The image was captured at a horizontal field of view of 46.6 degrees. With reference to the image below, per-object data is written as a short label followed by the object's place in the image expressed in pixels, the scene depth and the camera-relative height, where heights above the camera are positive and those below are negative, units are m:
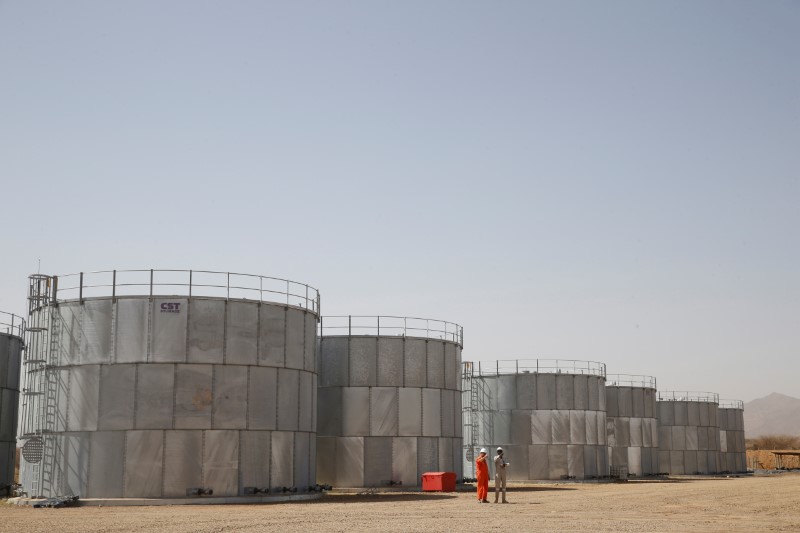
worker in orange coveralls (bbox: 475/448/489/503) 30.11 -2.60
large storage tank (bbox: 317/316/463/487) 38.97 -0.67
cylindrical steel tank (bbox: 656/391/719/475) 69.38 -2.85
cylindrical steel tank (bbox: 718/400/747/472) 75.94 -3.32
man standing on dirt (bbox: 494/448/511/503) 29.95 -2.34
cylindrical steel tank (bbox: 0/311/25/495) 37.97 -0.14
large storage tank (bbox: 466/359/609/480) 50.94 -1.52
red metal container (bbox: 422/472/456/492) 37.53 -3.41
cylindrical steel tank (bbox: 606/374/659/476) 59.16 -1.96
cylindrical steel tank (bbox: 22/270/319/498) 30.14 -0.13
